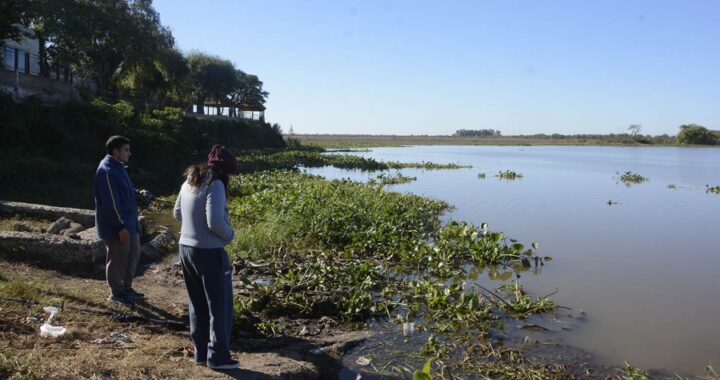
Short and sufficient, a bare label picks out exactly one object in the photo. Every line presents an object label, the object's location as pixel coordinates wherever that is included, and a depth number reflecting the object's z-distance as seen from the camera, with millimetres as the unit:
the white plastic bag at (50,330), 4316
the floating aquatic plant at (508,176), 28792
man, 5297
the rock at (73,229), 7785
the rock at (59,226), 7875
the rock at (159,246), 8492
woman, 4021
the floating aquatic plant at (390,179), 25022
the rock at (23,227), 7857
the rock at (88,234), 7324
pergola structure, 54500
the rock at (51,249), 6695
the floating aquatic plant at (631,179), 27891
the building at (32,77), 18812
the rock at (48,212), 8961
